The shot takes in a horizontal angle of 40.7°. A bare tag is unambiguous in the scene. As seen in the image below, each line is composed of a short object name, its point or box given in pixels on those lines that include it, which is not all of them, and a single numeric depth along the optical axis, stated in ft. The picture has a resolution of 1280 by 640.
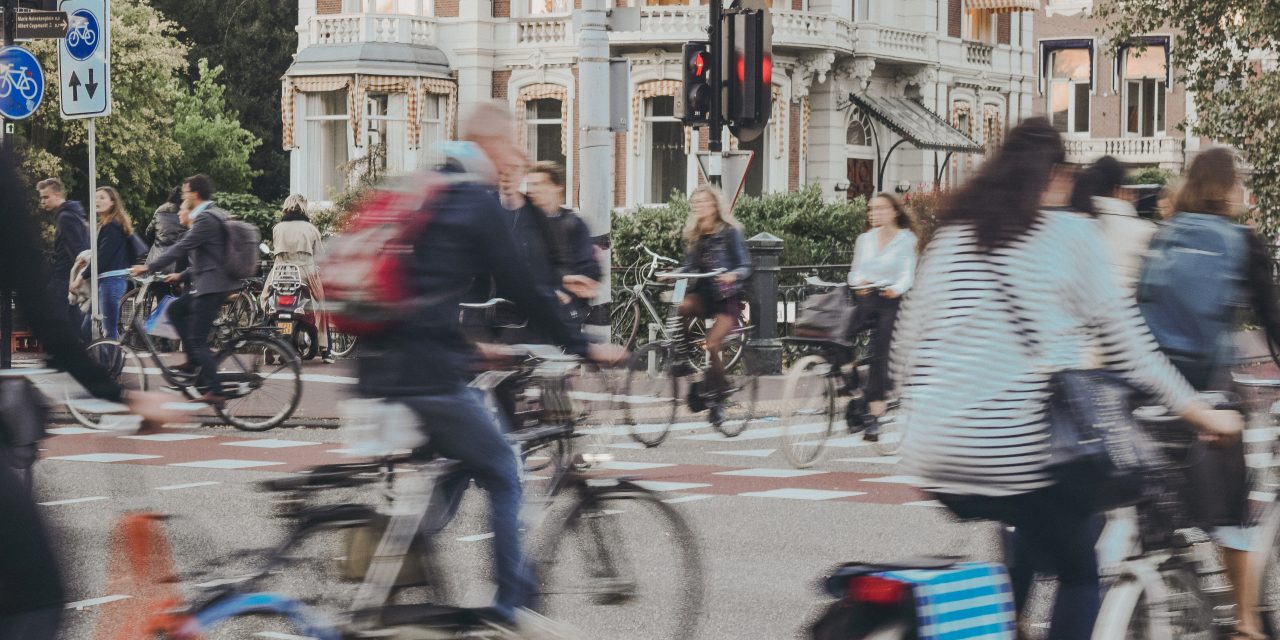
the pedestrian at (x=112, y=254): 51.78
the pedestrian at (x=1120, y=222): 20.58
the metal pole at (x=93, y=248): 49.57
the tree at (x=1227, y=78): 76.02
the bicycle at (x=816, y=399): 37.06
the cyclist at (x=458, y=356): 15.44
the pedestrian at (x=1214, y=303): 17.66
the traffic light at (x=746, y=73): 47.16
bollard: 57.00
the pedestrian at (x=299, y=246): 64.01
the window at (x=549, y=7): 110.11
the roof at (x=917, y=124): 115.03
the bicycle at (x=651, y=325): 41.47
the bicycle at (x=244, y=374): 41.98
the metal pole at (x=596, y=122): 50.03
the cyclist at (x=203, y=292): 41.09
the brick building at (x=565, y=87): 108.78
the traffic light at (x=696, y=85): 47.37
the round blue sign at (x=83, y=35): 49.11
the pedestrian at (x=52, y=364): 10.83
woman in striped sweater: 12.49
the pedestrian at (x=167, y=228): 61.98
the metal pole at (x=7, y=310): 45.78
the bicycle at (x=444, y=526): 15.02
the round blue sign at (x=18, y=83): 49.52
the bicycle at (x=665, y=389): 40.50
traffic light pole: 47.44
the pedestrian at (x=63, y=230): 52.13
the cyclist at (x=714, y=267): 40.65
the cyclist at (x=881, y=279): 37.68
